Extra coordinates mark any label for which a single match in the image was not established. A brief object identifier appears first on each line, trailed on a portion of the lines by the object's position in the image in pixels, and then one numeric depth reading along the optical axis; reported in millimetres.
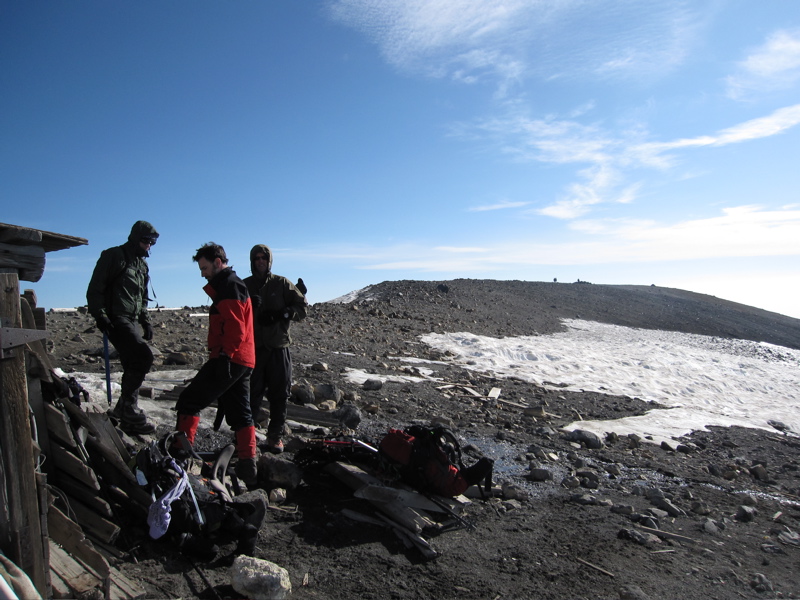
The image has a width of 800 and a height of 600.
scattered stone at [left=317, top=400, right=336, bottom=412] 7754
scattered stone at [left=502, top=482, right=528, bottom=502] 5637
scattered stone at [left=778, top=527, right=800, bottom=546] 5590
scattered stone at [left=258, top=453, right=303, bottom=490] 4918
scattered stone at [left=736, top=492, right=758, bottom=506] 6680
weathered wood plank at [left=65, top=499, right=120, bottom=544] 3428
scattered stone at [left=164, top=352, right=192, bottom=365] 9547
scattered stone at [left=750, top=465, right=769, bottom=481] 8109
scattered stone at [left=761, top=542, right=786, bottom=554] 5297
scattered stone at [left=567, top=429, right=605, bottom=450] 8453
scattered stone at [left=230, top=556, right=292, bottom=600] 3326
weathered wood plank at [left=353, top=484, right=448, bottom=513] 4664
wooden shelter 2754
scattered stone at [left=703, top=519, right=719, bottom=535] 5482
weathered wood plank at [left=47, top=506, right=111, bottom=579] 3088
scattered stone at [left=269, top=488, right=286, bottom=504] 4691
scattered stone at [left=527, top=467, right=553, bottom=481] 6387
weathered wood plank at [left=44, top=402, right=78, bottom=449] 3596
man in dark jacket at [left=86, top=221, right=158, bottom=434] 5383
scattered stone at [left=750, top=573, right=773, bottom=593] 4453
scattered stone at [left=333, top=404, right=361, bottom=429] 7270
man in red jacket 4672
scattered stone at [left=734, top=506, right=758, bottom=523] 6078
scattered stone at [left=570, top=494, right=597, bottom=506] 5824
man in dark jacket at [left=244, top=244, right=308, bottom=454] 5738
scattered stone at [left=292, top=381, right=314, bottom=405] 7938
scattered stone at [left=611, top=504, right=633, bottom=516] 5645
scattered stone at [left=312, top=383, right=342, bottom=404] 8227
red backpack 4852
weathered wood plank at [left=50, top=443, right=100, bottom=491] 3547
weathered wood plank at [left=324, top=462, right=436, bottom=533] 4453
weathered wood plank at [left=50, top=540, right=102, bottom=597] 2928
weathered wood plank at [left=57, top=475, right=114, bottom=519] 3529
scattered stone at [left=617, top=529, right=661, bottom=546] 4988
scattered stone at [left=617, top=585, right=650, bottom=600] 3982
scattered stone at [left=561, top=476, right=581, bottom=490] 6332
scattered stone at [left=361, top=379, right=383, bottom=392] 9633
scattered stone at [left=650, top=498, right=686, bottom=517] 5866
